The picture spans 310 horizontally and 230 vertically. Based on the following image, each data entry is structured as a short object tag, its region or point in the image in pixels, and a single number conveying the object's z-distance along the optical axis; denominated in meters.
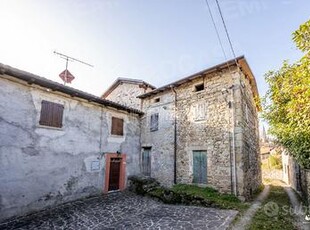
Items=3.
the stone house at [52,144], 7.54
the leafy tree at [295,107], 4.63
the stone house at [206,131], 9.99
